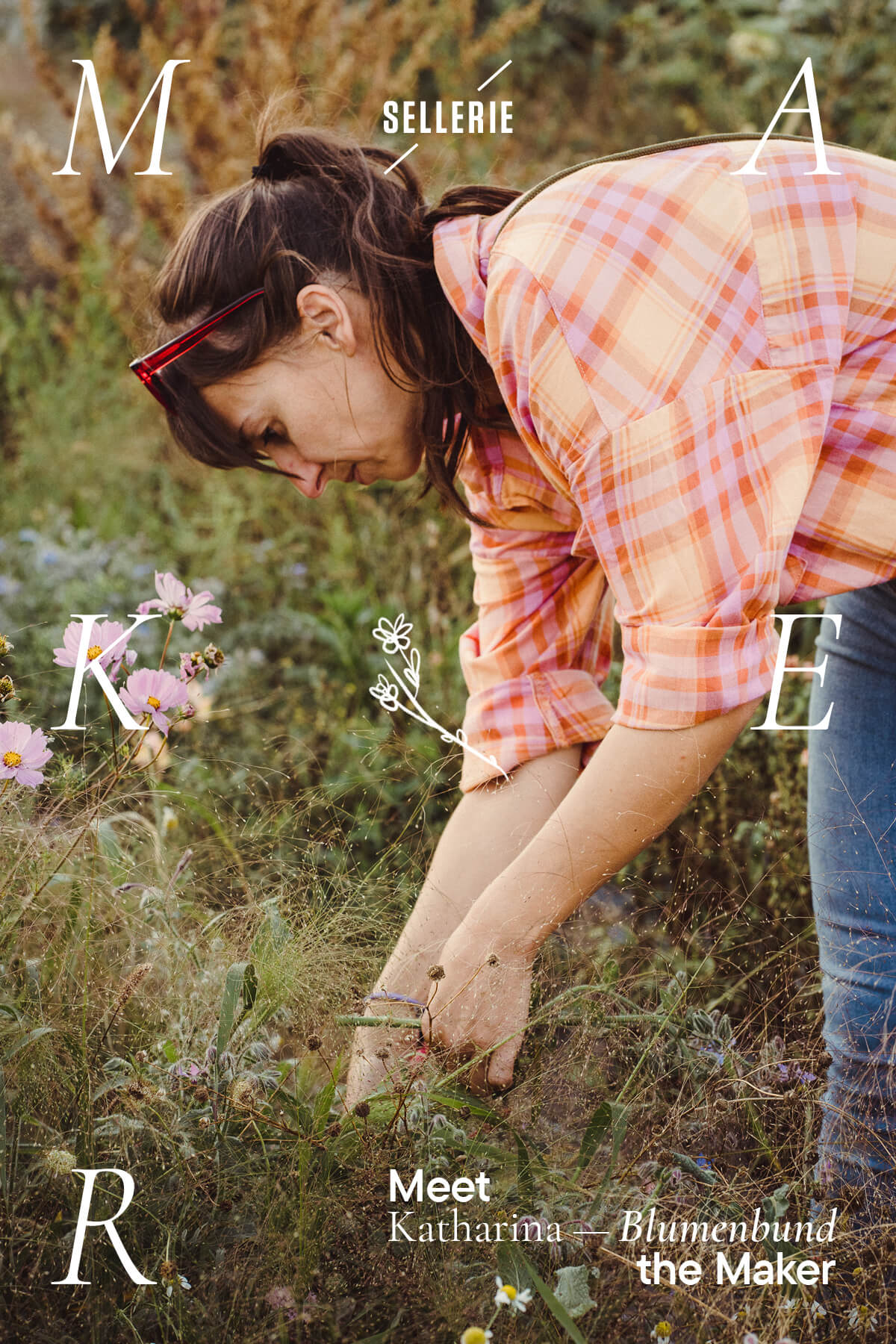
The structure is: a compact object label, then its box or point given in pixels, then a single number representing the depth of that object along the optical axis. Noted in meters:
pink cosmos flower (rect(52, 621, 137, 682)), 1.07
